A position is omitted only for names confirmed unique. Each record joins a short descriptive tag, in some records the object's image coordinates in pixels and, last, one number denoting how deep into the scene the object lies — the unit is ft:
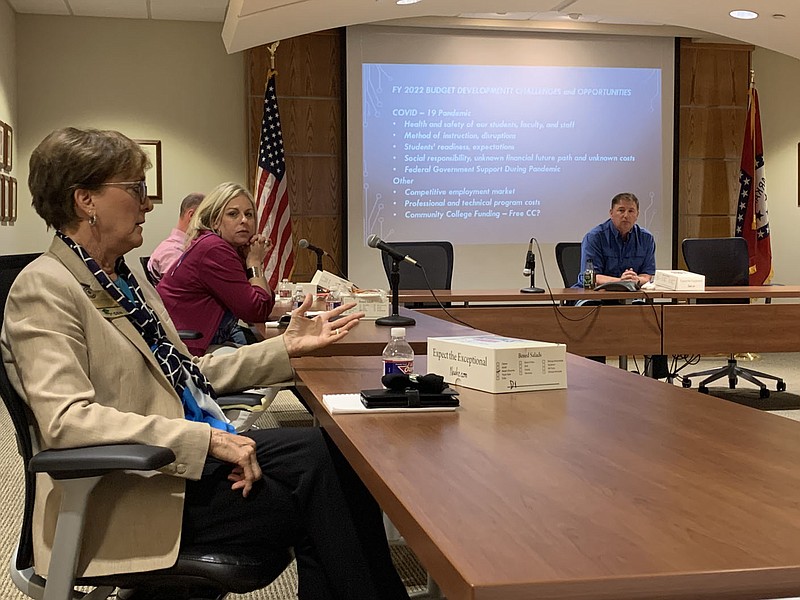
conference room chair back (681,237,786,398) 20.04
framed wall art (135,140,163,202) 24.45
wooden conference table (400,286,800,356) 15.81
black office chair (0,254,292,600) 4.78
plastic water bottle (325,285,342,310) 12.88
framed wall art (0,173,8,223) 21.03
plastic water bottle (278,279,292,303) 16.15
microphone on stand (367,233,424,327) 10.48
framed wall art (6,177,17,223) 22.06
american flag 23.43
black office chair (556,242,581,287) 21.79
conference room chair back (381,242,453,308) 19.24
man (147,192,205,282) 16.96
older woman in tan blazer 5.15
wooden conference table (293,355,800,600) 2.77
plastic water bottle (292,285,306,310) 14.46
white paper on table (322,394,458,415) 5.45
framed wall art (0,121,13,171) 21.01
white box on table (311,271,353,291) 13.93
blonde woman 11.69
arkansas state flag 25.84
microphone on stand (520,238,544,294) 17.06
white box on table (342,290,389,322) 11.55
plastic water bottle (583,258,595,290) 17.88
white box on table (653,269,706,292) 16.97
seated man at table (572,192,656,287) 20.42
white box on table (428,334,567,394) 6.06
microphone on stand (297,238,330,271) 13.80
